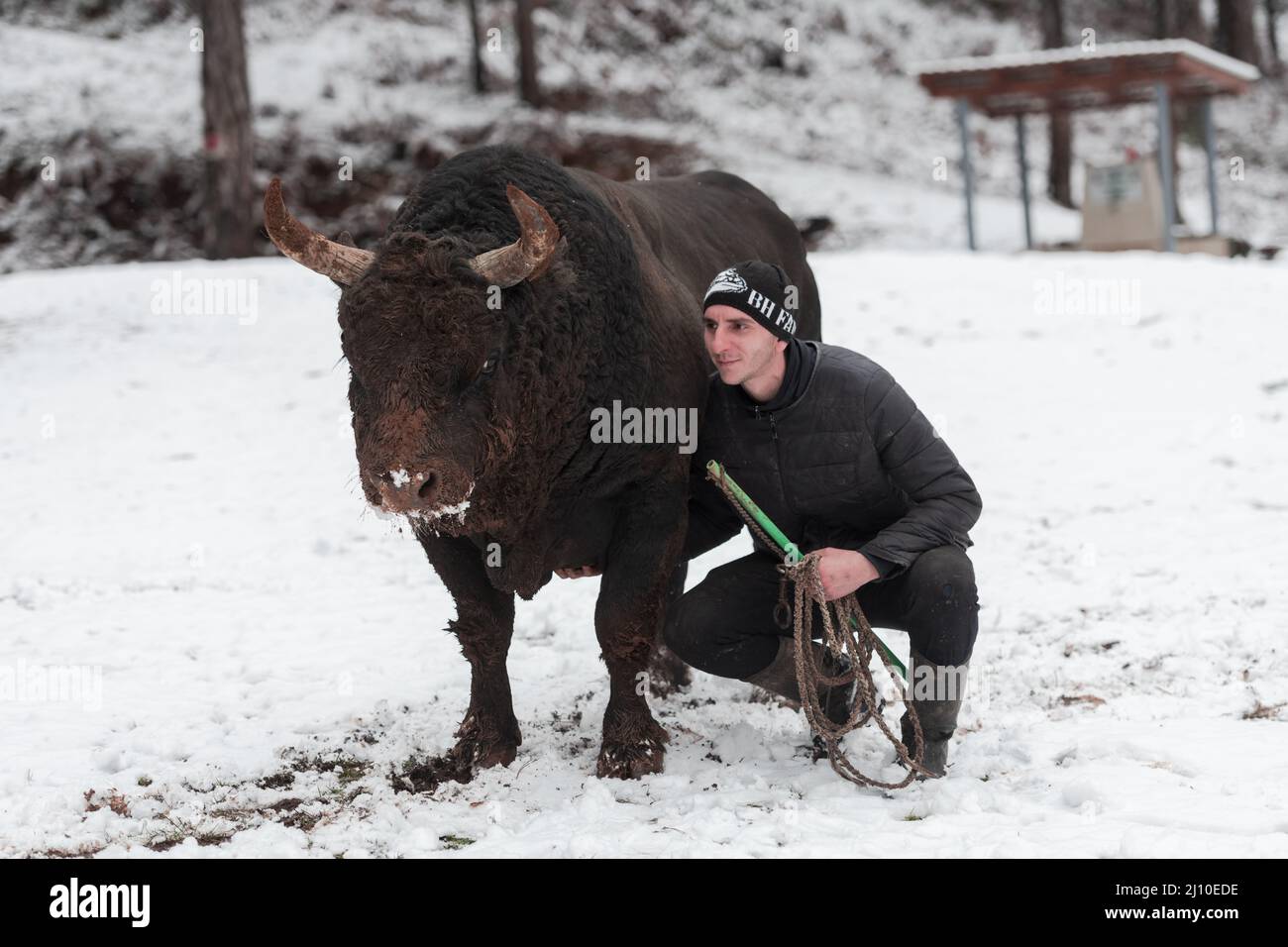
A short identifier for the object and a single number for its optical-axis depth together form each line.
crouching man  4.07
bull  3.64
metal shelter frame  15.18
